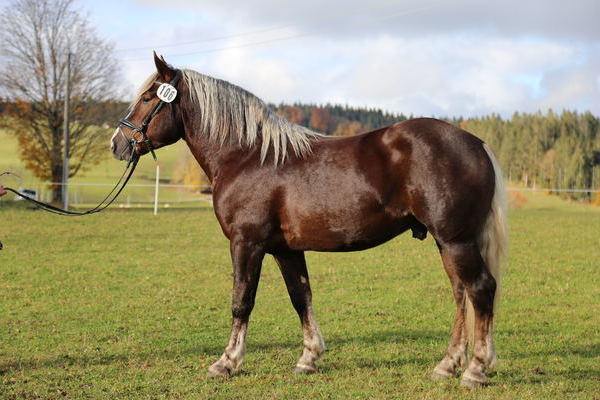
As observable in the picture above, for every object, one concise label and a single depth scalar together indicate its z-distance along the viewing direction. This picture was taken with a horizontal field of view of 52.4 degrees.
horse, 4.54
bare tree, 29.61
